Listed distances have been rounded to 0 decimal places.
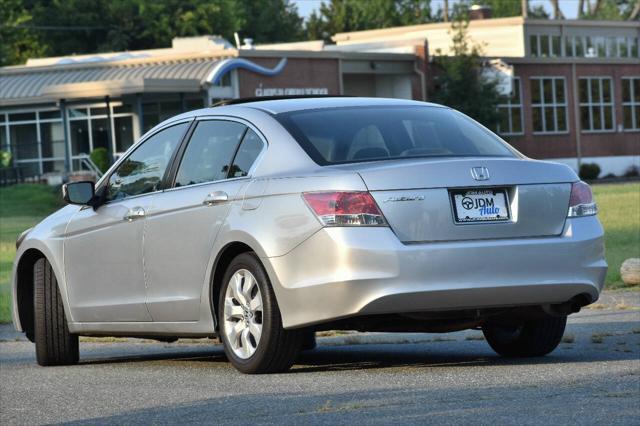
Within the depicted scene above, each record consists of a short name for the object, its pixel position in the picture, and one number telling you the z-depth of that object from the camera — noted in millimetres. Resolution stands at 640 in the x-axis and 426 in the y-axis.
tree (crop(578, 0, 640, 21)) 124250
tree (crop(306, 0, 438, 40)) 105688
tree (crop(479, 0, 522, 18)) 134750
